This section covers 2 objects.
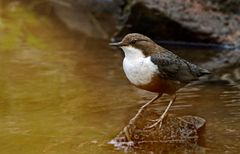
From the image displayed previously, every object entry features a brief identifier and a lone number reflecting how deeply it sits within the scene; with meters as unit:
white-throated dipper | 9.27
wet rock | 9.82
